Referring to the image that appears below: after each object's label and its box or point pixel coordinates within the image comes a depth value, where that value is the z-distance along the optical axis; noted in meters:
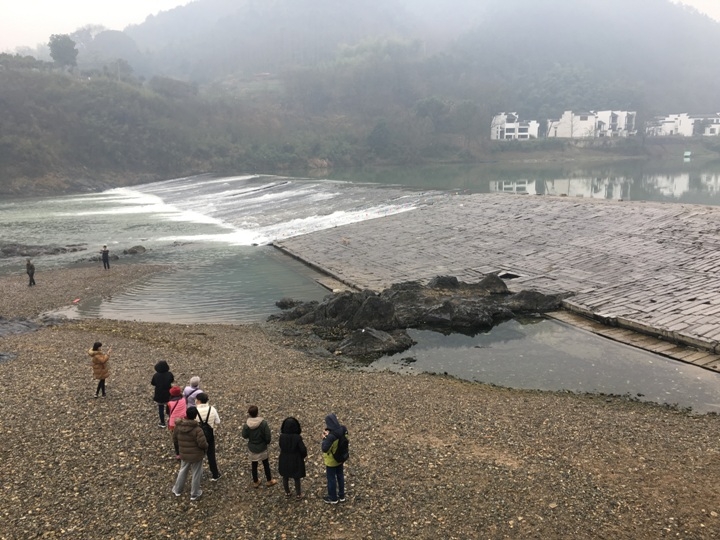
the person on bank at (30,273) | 27.28
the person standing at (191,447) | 7.98
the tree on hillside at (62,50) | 143.12
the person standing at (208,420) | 8.41
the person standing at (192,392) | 8.76
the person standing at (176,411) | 8.79
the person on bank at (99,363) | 11.78
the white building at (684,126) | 142.00
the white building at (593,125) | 143.12
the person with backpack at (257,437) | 8.19
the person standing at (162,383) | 10.16
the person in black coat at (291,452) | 7.86
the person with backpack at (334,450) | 7.80
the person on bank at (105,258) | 30.56
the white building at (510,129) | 142.75
